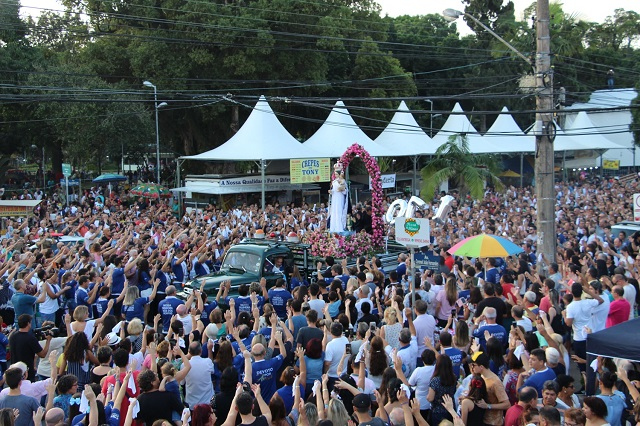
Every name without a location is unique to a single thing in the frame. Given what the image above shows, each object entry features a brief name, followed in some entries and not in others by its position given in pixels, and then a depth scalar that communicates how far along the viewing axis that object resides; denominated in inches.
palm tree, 1164.5
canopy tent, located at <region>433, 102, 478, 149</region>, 1655.0
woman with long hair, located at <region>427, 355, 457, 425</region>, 260.1
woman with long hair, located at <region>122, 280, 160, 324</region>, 408.2
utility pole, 519.2
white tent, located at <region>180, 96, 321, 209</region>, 1155.9
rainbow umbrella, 474.6
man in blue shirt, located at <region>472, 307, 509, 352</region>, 319.6
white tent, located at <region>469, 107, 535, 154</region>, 1614.2
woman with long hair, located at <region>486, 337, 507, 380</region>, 289.7
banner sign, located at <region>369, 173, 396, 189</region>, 1230.9
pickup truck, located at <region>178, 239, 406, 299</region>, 525.0
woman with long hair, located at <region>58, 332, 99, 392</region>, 296.5
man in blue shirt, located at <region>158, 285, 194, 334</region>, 395.9
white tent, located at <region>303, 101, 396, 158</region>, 1309.1
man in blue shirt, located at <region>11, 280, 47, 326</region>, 407.8
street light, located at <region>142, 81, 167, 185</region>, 1359.7
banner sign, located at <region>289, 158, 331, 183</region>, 1116.5
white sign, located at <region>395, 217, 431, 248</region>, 404.8
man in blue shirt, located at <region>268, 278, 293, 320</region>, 424.8
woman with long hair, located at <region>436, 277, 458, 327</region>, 407.8
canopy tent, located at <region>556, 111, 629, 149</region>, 1881.5
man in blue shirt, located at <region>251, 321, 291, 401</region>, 275.1
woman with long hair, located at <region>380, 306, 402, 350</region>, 322.7
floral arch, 689.6
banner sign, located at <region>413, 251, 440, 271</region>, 562.3
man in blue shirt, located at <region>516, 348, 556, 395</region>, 265.9
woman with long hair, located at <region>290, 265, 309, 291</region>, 510.9
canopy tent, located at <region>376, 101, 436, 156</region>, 1457.9
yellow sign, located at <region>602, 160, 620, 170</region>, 1951.3
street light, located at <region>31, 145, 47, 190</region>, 1736.2
